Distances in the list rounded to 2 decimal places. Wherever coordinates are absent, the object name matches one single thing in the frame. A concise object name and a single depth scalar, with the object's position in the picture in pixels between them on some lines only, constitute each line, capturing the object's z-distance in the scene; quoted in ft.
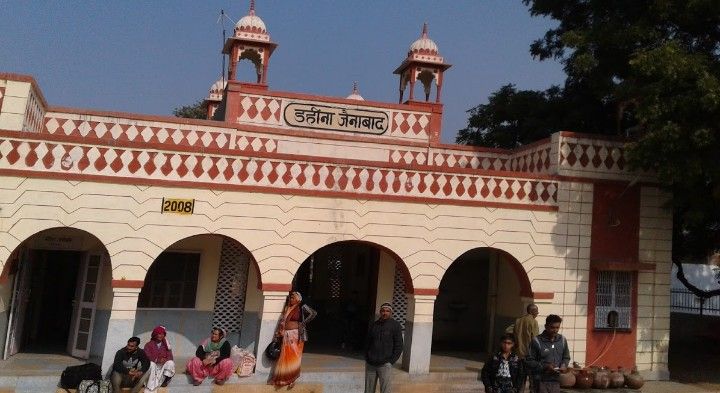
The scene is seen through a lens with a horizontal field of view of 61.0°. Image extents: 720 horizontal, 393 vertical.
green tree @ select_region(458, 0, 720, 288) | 29.19
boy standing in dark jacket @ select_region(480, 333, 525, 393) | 19.65
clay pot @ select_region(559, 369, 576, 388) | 30.30
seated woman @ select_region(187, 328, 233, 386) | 28.37
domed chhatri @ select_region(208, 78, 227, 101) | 56.54
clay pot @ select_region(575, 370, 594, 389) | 30.58
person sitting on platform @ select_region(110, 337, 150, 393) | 26.21
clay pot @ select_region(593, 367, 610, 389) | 30.89
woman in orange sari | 29.25
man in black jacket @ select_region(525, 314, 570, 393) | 20.44
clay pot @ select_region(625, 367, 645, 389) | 31.40
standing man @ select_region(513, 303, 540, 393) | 29.63
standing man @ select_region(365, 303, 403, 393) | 23.07
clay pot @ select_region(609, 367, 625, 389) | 31.30
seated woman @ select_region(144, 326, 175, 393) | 27.27
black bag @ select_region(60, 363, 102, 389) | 26.86
